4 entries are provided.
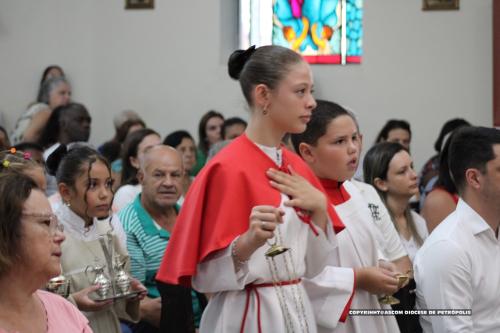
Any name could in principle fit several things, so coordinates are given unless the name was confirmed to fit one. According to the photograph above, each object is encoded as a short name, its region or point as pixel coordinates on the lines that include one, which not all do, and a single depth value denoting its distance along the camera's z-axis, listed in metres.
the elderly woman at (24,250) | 2.95
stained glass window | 10.75
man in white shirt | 4.11
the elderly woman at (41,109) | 9.48
